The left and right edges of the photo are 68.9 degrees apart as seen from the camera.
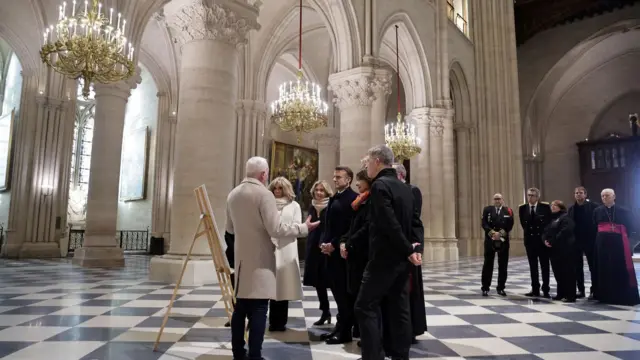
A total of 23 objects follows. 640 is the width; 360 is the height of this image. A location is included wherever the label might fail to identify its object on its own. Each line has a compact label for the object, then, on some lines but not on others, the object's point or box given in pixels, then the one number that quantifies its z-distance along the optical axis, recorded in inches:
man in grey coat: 115.5
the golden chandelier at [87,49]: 315.3
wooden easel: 133.0
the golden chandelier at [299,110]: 482.9
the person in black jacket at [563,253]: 240.4
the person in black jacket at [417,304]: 141.6
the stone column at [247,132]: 634.8
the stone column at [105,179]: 408.8
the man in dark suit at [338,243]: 146.1
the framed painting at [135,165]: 824.9
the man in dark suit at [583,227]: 249.8
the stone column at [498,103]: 785.6
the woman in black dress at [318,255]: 167.5
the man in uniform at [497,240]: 256.1
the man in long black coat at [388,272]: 110.8
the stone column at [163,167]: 741.9
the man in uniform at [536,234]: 254.8
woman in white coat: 137.5
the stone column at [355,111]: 468.1
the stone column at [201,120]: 282.2
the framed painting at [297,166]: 786.2
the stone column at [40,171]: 565.0
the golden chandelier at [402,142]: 555.8
